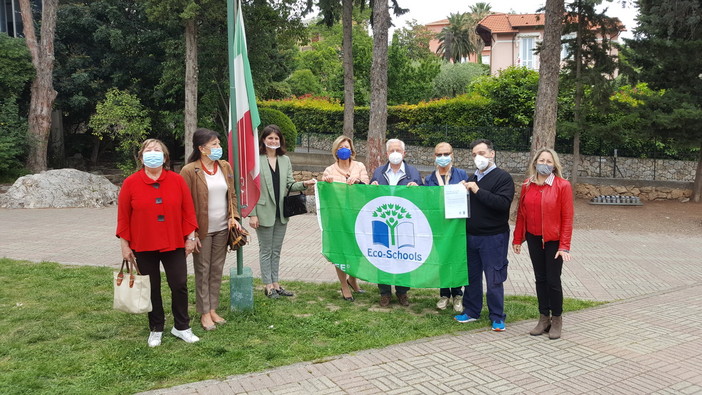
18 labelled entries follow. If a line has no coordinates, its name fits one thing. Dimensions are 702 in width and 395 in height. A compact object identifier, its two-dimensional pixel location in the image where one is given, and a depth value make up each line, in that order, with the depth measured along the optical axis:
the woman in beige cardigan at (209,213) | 5.77
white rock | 17.66
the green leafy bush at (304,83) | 46.78
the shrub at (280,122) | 24.97
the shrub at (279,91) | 37.08
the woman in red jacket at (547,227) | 5.59
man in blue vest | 6.56
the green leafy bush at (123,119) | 21.52
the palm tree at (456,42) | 72.94
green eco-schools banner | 6.34
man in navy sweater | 5.82
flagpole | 6.22
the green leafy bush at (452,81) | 38.73
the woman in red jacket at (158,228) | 5.14
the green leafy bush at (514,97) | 23.88
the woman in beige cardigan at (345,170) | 6.85
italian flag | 6.26
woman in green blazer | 6.80
